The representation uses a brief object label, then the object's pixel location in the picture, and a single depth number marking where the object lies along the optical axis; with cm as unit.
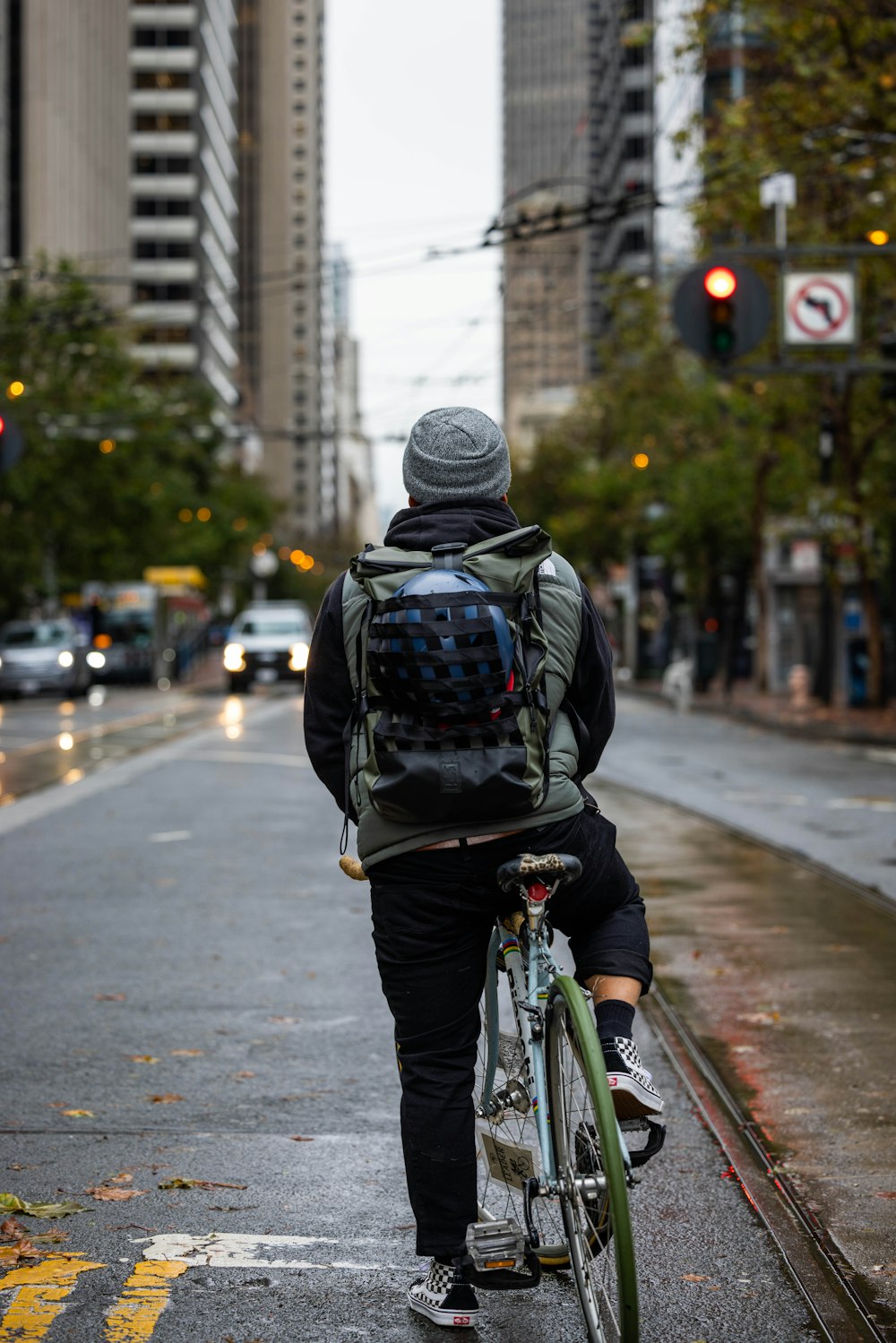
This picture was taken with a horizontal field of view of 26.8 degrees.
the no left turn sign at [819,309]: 2092
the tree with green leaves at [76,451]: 4369
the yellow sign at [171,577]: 5691
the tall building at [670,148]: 5978
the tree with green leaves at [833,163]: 2344
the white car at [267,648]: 4269
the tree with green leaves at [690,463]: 3638
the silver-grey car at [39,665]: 4262
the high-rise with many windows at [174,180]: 11150
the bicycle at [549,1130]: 330
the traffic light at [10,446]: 2209
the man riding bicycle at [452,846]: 367
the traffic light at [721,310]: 1758
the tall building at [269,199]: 19062
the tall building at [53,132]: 8406
